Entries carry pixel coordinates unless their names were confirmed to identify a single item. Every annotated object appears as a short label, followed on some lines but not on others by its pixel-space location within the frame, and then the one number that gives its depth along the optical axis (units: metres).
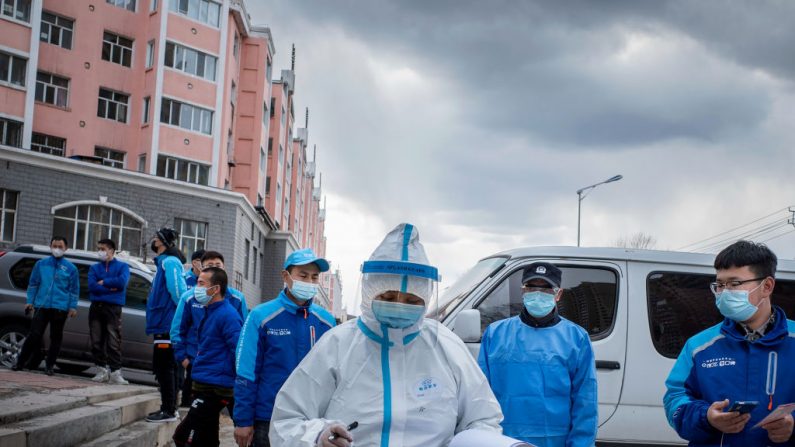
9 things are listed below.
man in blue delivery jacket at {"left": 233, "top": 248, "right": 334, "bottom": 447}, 4.98
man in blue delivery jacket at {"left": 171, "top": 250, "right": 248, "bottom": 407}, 7.04
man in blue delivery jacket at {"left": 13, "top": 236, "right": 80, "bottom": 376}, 10.41
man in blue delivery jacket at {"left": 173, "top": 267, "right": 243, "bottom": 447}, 5.88
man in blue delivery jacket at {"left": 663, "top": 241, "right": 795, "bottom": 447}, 3.47
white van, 5.88
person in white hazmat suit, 2.69
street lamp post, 29.36
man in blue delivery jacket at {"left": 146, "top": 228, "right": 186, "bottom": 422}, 8.15
